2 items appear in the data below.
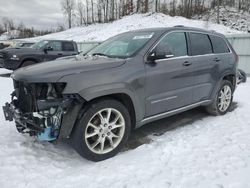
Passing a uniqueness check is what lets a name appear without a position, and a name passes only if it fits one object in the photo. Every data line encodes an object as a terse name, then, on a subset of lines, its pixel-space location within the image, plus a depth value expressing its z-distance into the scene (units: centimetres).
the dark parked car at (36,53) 806
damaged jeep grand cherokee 236
